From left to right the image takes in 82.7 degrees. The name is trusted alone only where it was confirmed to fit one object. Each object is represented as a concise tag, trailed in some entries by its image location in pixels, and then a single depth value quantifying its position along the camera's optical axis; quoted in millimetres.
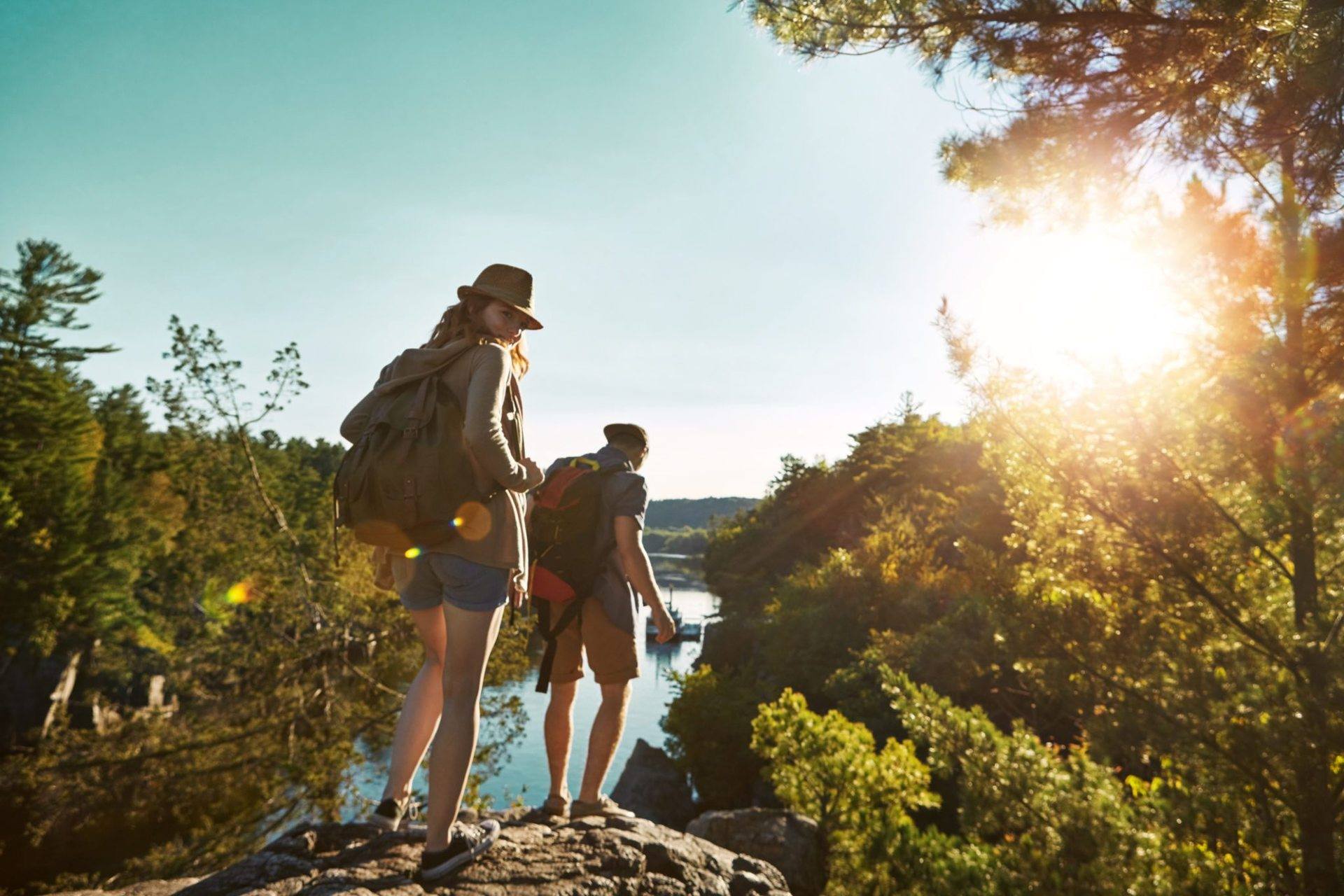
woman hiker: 2305
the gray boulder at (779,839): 6926
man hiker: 3326
